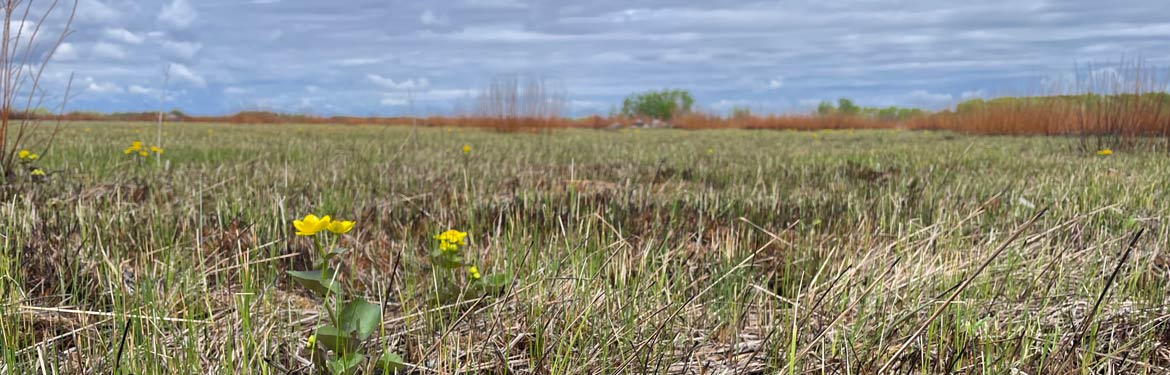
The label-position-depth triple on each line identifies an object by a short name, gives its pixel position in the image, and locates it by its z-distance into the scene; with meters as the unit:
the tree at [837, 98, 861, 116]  45.09
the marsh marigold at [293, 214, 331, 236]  1.39
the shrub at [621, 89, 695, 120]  40.81
